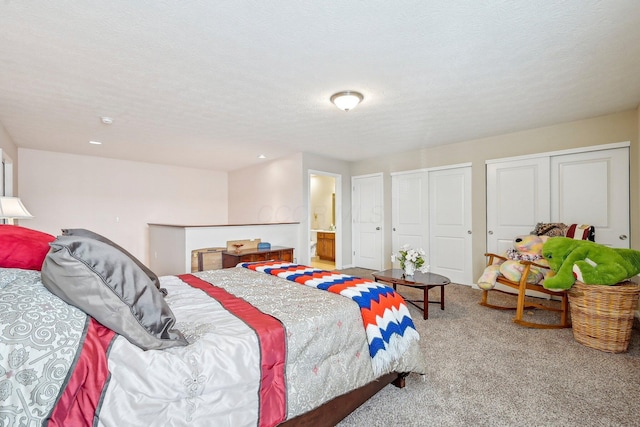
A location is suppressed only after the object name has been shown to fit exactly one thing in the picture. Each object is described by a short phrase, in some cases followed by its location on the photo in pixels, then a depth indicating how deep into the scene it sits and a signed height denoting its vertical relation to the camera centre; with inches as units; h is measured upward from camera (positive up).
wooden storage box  171.0 -28.2
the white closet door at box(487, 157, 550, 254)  156.6 +6.6
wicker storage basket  94.0 -35.0
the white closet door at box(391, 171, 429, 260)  204.5 +0.8
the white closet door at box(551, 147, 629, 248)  135.1 +9.1
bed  35.5 -21.6
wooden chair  115.6 -38.2
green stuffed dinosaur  97.0 -18.9
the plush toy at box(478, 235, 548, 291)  124.3 -24.3
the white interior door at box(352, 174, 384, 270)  231.6 -7.4
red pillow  51.6 -6.6
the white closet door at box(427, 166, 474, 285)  184.7 -8.6
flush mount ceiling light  112.1 +44.6
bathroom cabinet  292.0 -35.8
